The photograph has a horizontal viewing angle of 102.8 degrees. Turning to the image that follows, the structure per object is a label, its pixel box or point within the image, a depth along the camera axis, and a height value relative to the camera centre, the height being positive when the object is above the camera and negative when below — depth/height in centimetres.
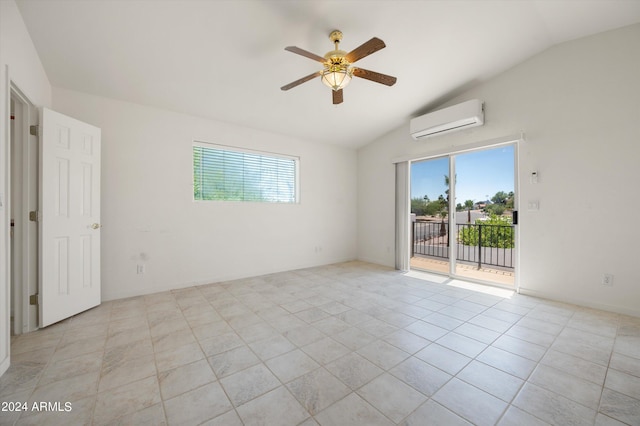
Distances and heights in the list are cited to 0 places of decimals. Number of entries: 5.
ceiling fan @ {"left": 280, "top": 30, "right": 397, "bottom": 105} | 222 +139
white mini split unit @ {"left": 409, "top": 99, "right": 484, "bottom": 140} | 370 +144
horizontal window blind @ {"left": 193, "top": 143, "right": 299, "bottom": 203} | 402 +66
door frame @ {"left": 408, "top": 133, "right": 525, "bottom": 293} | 357 +76
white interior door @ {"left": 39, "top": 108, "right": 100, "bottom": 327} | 248 -5
